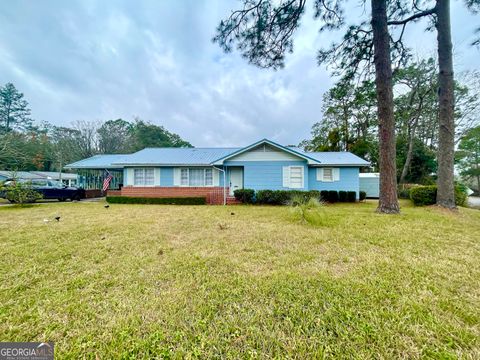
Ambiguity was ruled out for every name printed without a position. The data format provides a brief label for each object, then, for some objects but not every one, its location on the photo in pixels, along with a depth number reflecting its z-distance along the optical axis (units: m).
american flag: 16.84
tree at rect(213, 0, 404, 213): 8.29
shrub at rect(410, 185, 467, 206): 10.45
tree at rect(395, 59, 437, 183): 18.30
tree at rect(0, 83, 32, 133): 31.31
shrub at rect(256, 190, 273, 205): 12.08
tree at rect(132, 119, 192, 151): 36.13
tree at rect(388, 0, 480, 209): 8.62
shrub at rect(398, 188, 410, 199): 17.01
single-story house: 12.98
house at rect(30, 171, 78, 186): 31.77
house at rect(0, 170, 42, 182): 25.16
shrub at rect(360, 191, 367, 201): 15.41
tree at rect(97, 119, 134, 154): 30.16
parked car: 14.08
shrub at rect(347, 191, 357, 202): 13.94
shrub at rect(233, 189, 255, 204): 12.42
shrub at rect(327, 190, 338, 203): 13.62
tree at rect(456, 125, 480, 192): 26.66
